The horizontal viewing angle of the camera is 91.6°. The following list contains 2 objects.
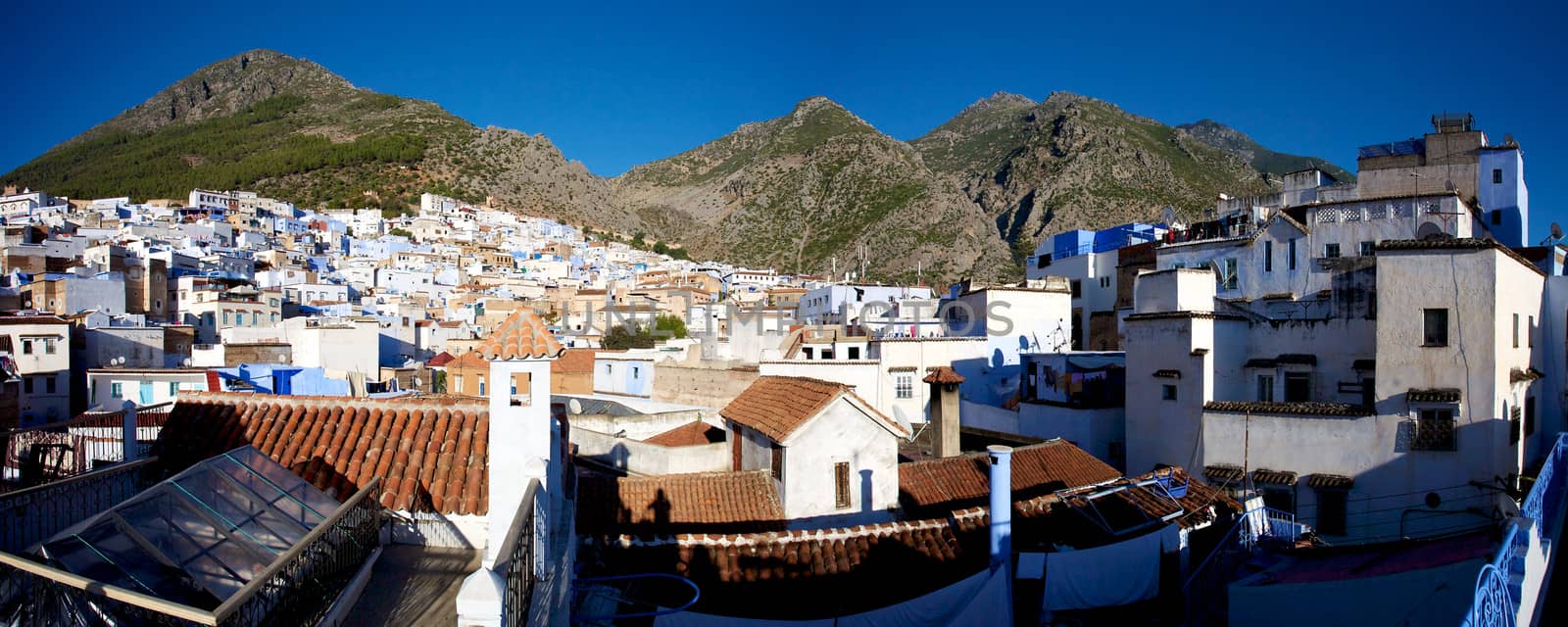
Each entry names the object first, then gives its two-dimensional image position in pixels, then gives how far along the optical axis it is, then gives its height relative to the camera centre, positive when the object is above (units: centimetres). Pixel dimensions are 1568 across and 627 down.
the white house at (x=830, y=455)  1112 -210
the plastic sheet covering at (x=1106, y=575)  873 -310
